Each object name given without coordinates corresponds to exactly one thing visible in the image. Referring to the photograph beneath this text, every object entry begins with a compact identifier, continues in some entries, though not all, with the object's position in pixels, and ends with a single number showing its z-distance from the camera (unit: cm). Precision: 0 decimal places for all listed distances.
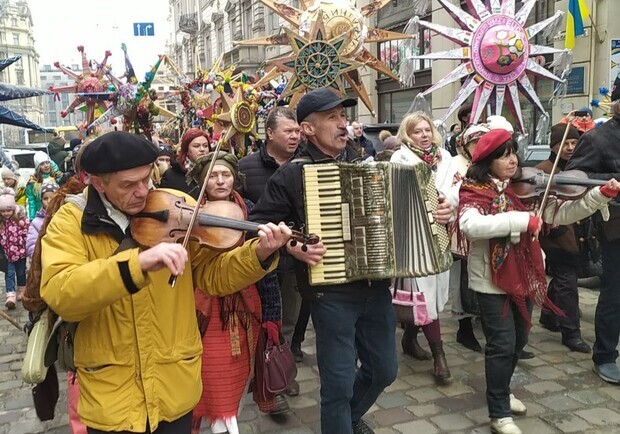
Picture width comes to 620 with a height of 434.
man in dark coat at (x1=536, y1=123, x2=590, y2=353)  518
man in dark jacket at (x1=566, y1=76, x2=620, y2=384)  422
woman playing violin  363
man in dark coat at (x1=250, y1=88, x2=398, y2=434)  308
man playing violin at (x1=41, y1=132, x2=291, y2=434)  216
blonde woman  457
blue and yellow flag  1024
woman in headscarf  352
